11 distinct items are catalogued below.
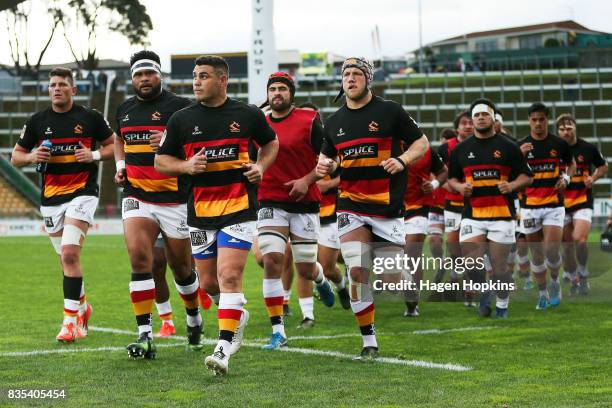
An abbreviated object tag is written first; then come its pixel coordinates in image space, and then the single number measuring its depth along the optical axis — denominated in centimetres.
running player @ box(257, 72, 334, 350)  1007
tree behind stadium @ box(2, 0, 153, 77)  7250
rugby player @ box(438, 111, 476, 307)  1428
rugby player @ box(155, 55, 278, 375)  804
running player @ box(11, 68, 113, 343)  1021
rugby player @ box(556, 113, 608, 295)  1502
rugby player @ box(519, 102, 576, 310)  1374
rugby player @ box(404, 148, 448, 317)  1327
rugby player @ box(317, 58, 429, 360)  890
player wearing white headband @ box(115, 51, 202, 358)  912
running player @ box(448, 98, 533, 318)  1216
